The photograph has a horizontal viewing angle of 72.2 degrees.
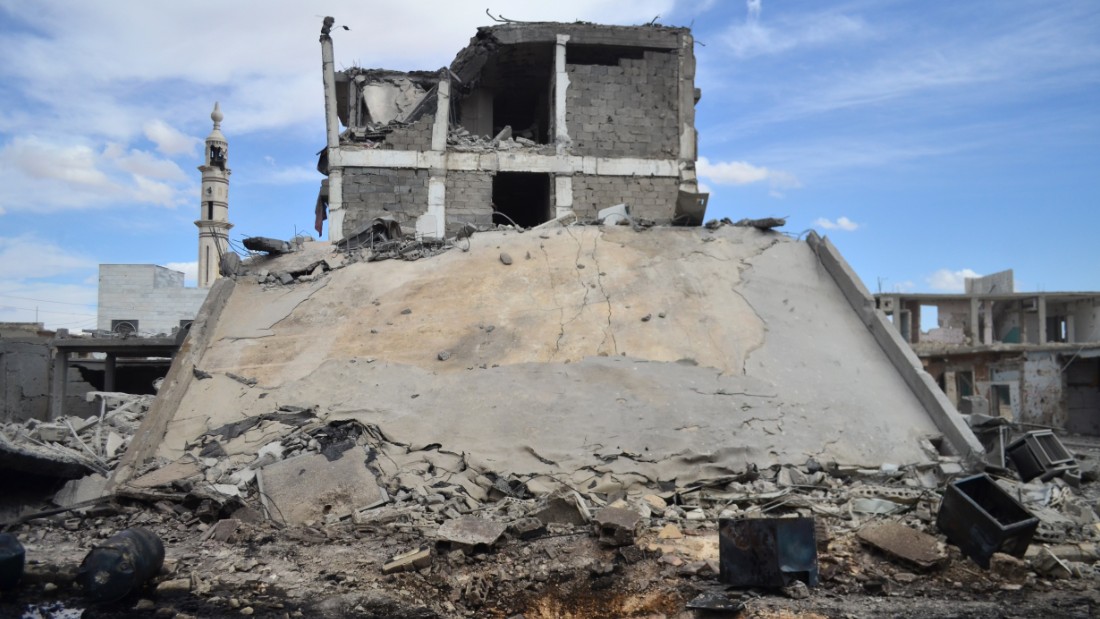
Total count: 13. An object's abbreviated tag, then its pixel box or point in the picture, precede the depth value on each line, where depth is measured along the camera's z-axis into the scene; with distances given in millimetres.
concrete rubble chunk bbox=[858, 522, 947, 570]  4742
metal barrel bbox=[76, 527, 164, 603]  4273
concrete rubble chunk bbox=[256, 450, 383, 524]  5637
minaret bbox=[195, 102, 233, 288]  44406
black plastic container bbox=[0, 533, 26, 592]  4395
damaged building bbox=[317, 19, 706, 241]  17516
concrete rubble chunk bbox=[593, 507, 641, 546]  4969
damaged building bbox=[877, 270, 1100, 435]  22922
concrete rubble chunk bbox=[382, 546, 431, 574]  4617
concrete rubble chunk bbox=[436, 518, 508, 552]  4898
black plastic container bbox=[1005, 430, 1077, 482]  7297
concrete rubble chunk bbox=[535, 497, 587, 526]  5457
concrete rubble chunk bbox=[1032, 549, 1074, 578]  4754
